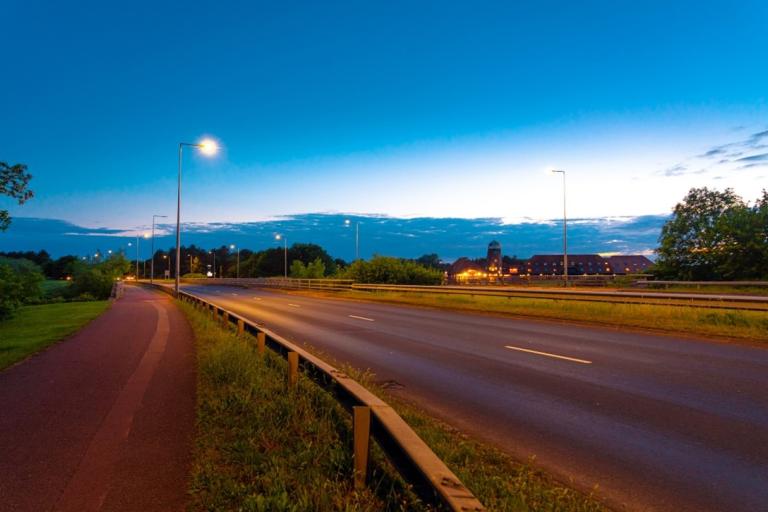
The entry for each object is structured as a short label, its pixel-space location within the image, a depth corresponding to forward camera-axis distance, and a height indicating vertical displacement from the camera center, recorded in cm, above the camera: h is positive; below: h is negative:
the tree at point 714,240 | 4050 +261
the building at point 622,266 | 18601 +154
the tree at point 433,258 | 17039 +465
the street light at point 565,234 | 3749 +277
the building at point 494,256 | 13938 +425
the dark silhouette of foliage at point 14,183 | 1628 +300
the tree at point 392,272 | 4122 -3
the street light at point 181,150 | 2488 +624
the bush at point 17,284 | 2258 -49
